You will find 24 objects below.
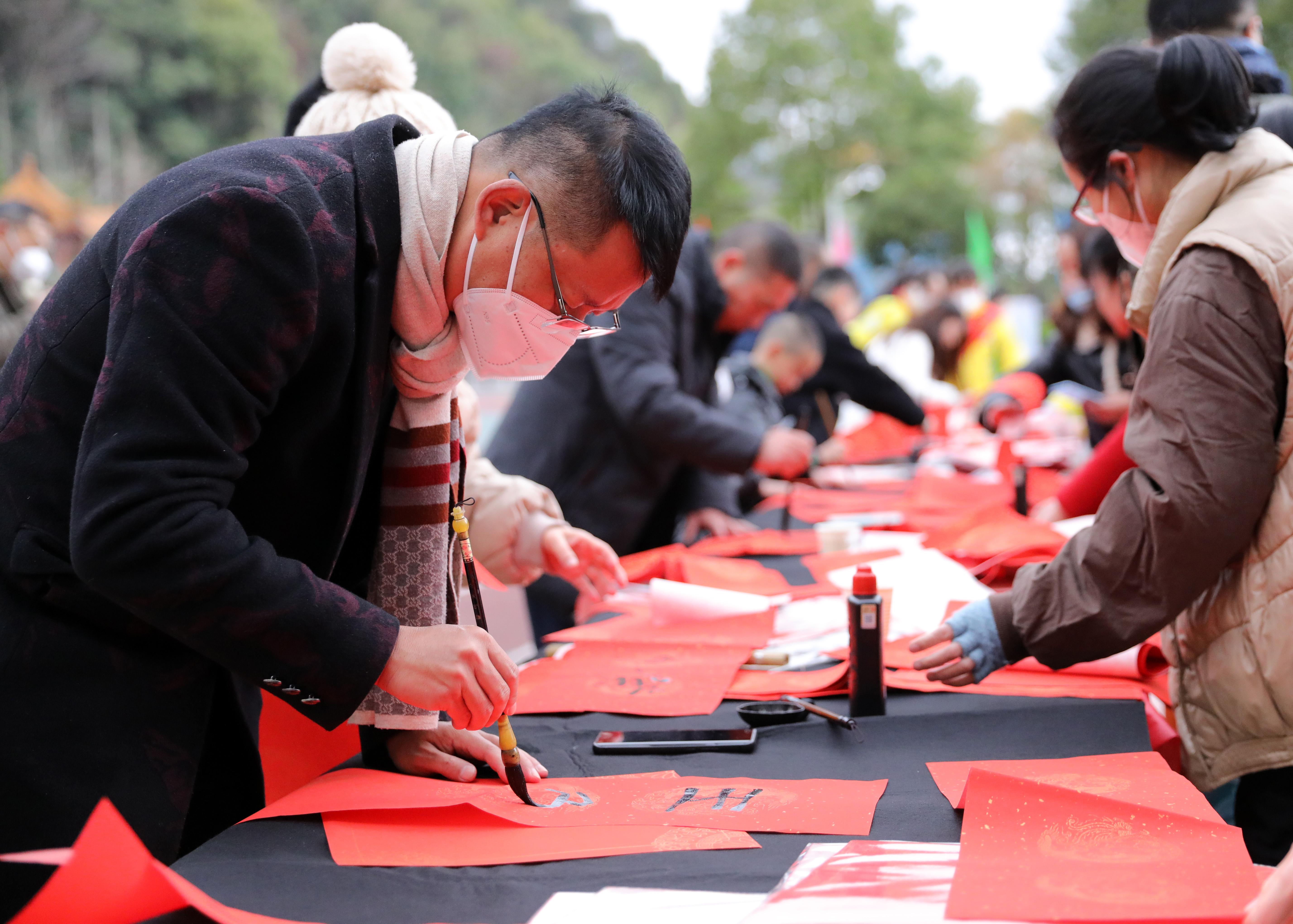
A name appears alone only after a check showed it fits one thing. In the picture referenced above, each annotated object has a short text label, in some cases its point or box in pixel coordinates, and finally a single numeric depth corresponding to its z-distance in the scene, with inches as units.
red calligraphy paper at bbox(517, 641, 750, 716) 58.7
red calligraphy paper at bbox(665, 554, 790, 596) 86.4
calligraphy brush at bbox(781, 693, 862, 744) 53.3
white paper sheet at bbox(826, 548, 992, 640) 71.5
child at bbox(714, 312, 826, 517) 144.9
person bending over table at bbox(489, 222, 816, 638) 108.3
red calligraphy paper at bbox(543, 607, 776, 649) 71.5
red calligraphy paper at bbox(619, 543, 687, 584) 90.9
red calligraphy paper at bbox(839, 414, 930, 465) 204.5
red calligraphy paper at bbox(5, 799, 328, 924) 28.9
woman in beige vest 49.4
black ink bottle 55.6
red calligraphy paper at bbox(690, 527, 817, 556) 103.8
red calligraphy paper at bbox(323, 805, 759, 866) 38.4
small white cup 99.7
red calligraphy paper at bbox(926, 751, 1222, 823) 41.0
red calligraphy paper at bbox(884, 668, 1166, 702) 57.2
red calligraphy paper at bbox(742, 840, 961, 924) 31.4
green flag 475.5
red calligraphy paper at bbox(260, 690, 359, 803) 49.4
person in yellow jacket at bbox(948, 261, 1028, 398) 267.9
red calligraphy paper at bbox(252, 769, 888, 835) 41.6
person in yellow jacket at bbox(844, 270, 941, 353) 332.5
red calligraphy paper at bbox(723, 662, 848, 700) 59.8
